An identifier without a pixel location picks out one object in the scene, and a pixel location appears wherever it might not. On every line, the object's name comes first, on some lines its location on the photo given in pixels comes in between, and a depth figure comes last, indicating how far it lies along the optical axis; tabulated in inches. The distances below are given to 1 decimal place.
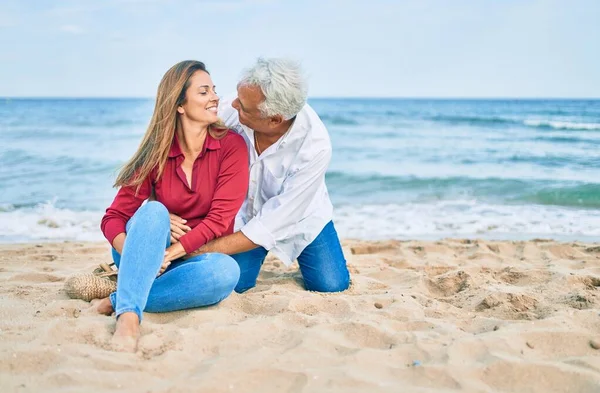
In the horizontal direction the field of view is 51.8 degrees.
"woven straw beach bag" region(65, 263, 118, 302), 133.0
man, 135.1
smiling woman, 125.6
